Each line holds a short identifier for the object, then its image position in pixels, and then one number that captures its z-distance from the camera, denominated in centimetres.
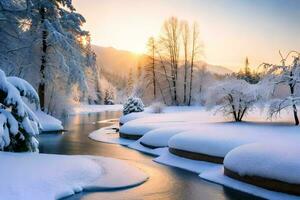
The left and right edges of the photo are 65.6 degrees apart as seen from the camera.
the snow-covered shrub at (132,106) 2123
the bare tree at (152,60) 2859
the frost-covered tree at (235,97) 1385
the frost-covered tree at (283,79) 1131
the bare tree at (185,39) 2831
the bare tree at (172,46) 2826
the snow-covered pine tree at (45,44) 1470
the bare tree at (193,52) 2824
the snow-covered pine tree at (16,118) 688
